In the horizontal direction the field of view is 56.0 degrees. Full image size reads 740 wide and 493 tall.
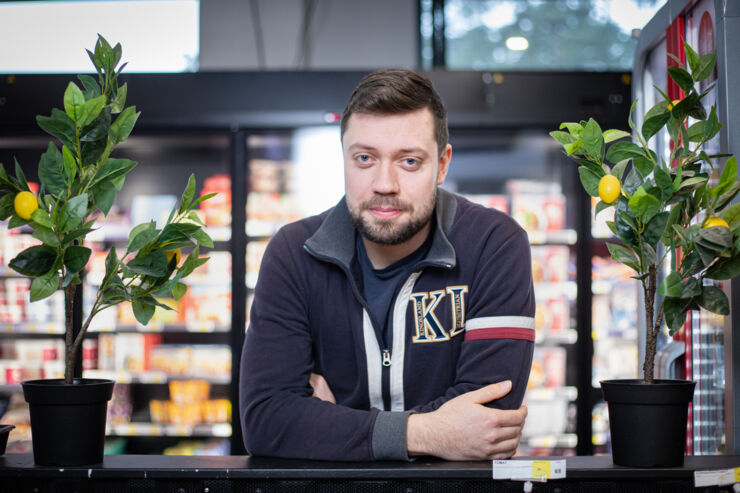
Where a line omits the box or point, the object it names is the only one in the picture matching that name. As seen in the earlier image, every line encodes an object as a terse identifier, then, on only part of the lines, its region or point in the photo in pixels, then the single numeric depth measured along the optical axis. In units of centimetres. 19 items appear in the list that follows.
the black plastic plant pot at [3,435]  139
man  146
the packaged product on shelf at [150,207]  379
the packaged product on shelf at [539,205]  368
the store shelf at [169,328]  360
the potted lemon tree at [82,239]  127
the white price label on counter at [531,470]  123
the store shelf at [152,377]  355
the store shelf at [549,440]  361
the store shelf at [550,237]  353
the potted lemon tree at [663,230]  127
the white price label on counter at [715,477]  125
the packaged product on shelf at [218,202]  375
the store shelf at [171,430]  356
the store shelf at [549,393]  357
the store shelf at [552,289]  365
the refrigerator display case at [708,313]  156
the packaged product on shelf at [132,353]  383
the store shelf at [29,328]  365
